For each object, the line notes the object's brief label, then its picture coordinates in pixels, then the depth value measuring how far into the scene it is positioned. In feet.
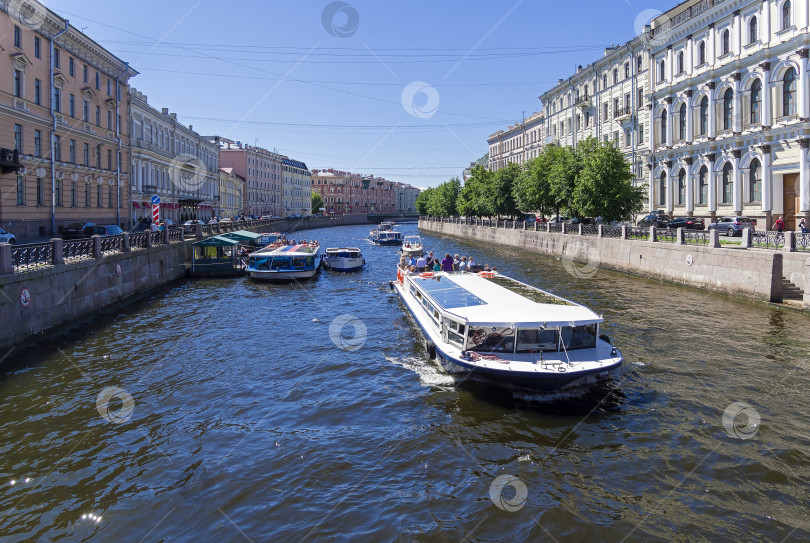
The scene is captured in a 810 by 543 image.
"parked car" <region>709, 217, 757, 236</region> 102.78
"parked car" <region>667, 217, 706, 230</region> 123.13
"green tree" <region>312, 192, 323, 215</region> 528.63
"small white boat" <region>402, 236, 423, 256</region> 138.62
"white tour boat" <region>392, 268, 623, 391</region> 35.24
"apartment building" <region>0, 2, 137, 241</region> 94.43
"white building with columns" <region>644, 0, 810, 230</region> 104.99
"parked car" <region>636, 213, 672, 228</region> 128.06
